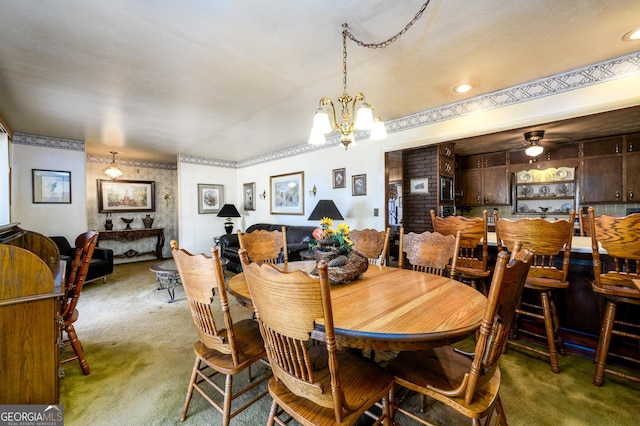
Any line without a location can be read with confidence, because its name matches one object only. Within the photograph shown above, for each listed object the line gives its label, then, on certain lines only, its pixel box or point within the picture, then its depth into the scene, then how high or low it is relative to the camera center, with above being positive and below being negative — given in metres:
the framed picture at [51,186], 4.37 +0.44
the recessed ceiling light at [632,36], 1.88 +1.21
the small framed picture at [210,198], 6.20 +0.30
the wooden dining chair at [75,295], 1.97 -0.62
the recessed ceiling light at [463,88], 2.71 +1.23
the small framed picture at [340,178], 4.38 +0.52
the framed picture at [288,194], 5.27 +0.34
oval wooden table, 1.02 -0.46
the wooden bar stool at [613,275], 1.67 -0.45
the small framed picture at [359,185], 4.09 +0.38
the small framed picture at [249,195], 6.43 +0.36
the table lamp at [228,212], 5.96 -0.03
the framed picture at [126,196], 6.06 +0.38
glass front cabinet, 4.91 +0.30
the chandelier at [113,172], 5.26 +0.79
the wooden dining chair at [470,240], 2.29 -0.28
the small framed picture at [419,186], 4.58 +0.39
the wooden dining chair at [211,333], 1.29 -0.65
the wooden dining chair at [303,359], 0.89 -0.56
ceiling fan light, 4.26 +0.90
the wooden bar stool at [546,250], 1.94 -0.32
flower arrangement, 1.72 -0.19
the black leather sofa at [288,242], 4.03 -0.56
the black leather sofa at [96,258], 4.21 -0.76
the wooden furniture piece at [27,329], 1.39 -0.62
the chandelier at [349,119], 1.86 +0.64
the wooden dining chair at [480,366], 0.94 -0.74
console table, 5.88 -0.55
